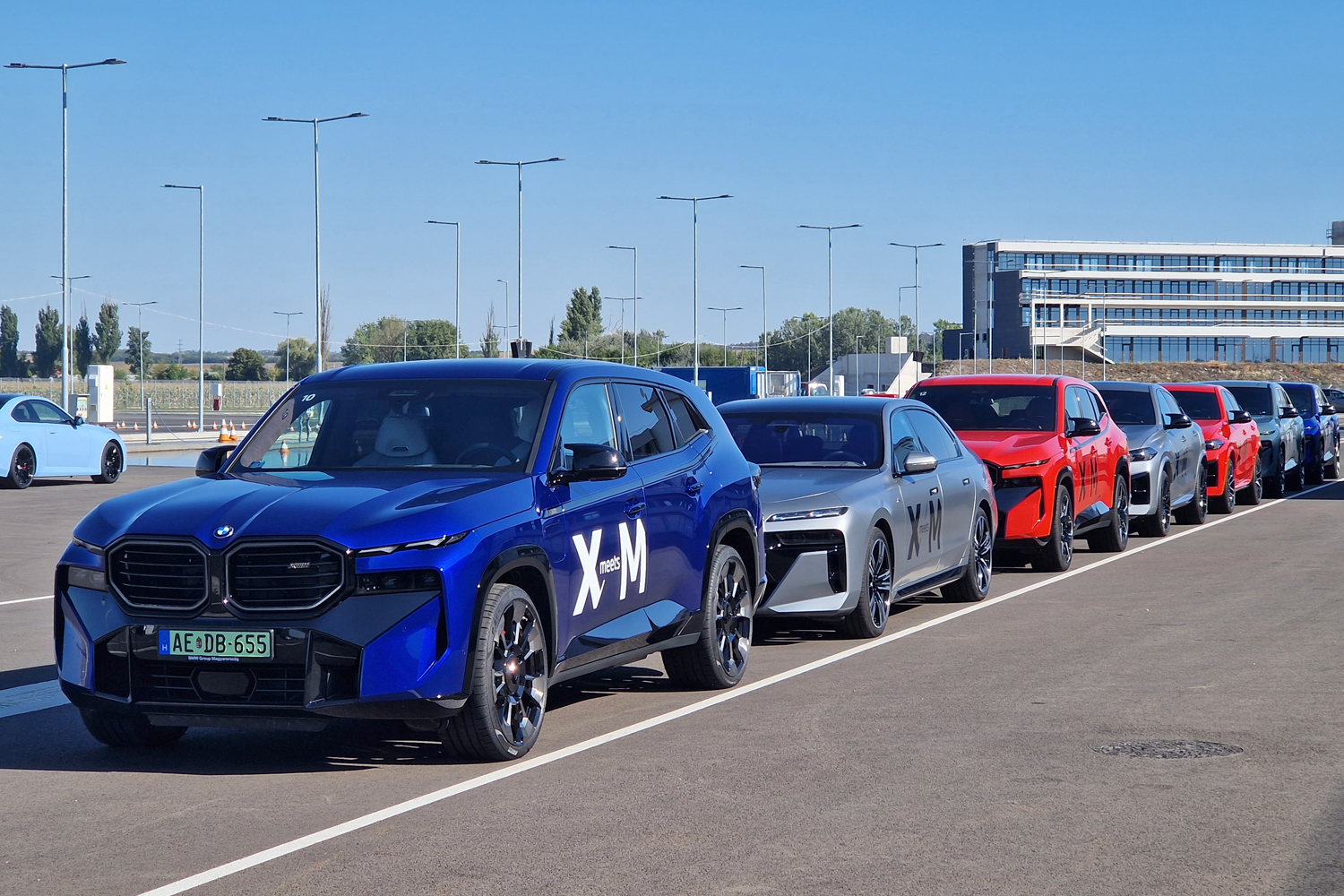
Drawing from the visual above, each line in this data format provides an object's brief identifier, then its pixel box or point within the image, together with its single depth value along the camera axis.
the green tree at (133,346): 151.38
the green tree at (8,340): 165.75
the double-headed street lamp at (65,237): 43.72
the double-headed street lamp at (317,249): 50.53
